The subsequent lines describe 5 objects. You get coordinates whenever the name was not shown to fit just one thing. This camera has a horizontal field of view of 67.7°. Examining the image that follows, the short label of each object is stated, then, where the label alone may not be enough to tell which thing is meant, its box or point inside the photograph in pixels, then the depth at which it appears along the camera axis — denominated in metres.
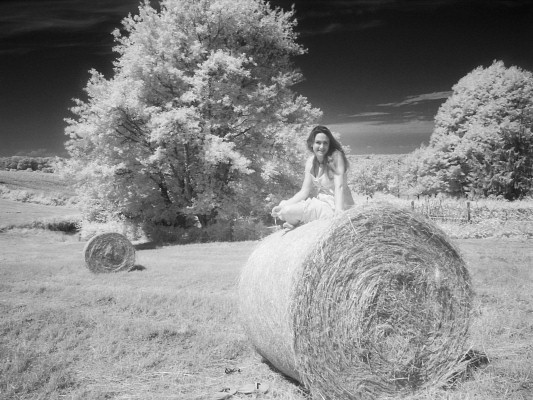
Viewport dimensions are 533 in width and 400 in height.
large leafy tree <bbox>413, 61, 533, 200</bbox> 28.34
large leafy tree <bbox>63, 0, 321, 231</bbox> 18.70
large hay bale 4.00
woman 5.02
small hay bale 12.48
